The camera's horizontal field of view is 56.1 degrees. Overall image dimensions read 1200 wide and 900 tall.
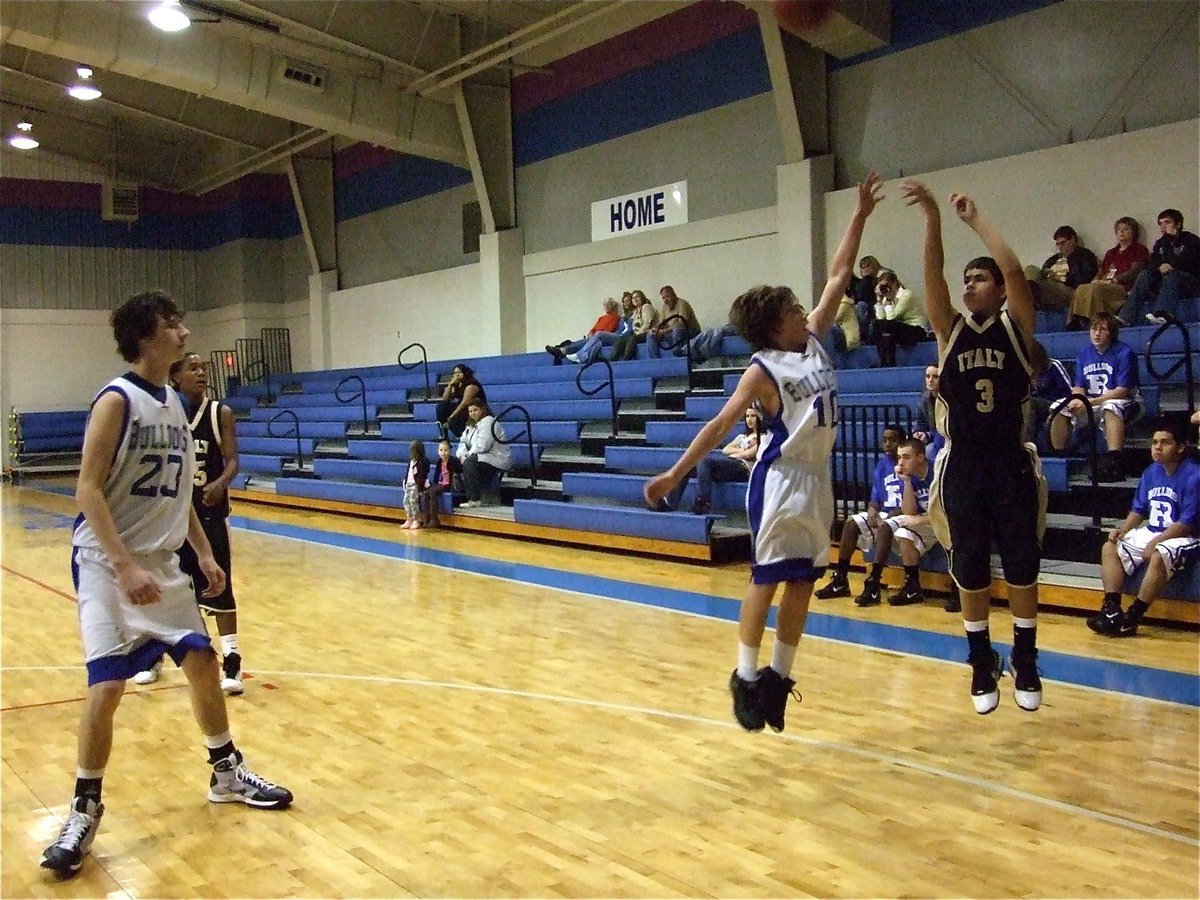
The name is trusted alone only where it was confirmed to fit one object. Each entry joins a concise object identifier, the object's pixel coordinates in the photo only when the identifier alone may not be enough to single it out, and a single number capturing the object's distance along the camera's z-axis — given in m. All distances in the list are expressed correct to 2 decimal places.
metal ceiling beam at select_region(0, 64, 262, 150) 18.52
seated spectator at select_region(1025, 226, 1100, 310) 9.25
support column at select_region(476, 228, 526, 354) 16.28
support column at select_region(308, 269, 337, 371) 20.91
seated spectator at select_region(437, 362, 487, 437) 12.50
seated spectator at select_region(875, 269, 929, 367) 9.91
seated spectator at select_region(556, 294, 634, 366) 13.45
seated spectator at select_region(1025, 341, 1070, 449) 7.61
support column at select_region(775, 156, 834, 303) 11.80
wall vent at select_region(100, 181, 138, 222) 22.19
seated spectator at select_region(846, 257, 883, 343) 10.48
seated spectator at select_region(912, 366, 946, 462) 7.36
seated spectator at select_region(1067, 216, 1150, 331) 8.59
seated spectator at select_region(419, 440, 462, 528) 12.19
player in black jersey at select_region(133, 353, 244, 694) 5.12
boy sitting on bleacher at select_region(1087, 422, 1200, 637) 5.95
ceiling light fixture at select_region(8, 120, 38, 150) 17.83
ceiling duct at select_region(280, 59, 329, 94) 14.81
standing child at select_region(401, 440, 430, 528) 12.17
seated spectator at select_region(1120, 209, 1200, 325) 8.30
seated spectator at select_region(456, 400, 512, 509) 11.88
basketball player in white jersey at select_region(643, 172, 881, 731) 3.73
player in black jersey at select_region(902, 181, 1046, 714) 3.92
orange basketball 7.17
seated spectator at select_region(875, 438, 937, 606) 7.16
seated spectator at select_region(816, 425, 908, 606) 7.41
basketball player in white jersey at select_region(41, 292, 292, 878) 3.28
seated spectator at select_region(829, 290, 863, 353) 10.35
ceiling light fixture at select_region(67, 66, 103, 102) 15.25
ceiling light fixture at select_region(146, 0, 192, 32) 10.88
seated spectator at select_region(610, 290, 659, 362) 13.24
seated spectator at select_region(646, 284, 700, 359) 12.64
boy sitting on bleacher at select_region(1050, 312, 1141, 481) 7.38
